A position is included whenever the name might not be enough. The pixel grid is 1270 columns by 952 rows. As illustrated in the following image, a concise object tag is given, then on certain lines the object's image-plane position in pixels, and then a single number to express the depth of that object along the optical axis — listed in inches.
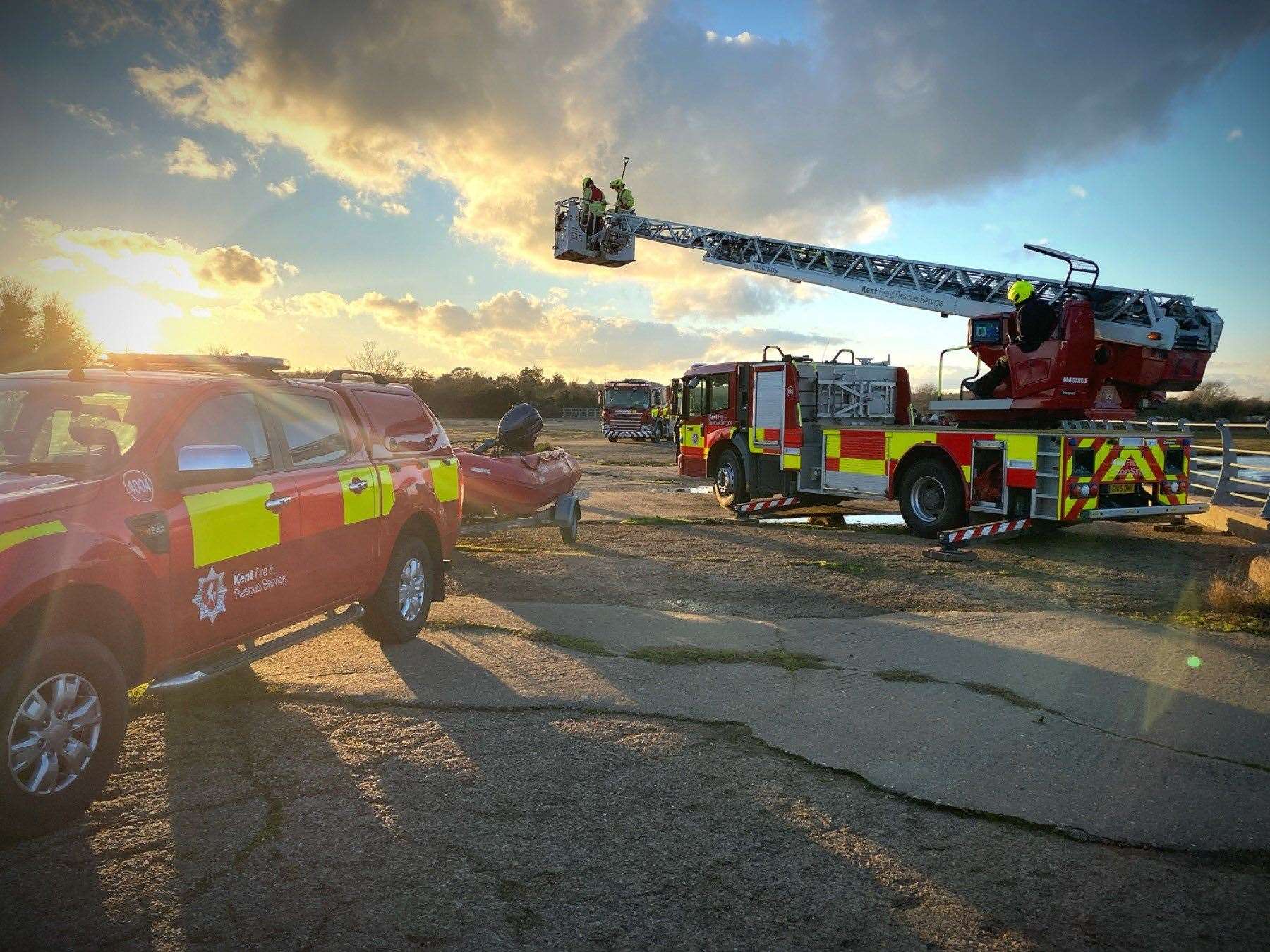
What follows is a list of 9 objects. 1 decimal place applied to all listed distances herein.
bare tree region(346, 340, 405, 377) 3117.6
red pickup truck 126.9
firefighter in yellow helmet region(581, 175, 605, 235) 706.8
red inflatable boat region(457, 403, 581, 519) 390.3
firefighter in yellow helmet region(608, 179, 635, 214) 719.7
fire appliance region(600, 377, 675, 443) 1579.7
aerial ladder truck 410.6
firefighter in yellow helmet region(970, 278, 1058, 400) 418.6
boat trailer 373.1
